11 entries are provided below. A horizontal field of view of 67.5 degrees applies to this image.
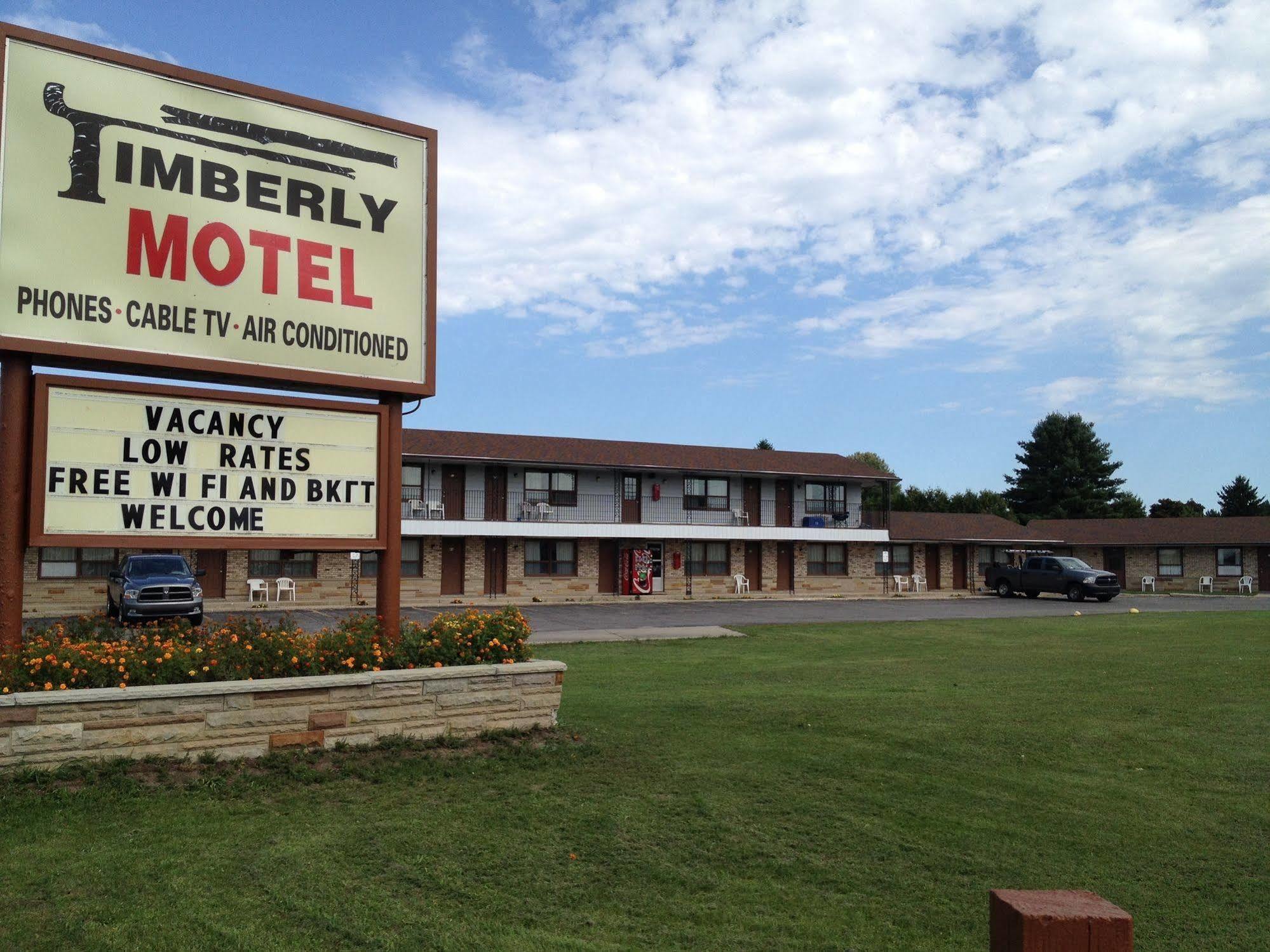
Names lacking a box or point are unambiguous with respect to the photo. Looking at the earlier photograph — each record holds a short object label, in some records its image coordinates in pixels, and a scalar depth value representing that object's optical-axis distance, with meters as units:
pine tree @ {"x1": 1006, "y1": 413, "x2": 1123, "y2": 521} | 76.56
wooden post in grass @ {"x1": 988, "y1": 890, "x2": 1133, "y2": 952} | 2.17
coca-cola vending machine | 38.78
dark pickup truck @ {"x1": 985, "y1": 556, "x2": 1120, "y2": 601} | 38.59
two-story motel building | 34.28
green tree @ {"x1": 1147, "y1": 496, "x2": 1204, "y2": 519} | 83.56
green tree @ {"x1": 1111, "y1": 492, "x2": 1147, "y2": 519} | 77.19
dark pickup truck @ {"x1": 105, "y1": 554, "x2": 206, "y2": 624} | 21.97
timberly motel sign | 7.88
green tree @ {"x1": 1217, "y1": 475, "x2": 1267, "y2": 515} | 78.38
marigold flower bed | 7.24
